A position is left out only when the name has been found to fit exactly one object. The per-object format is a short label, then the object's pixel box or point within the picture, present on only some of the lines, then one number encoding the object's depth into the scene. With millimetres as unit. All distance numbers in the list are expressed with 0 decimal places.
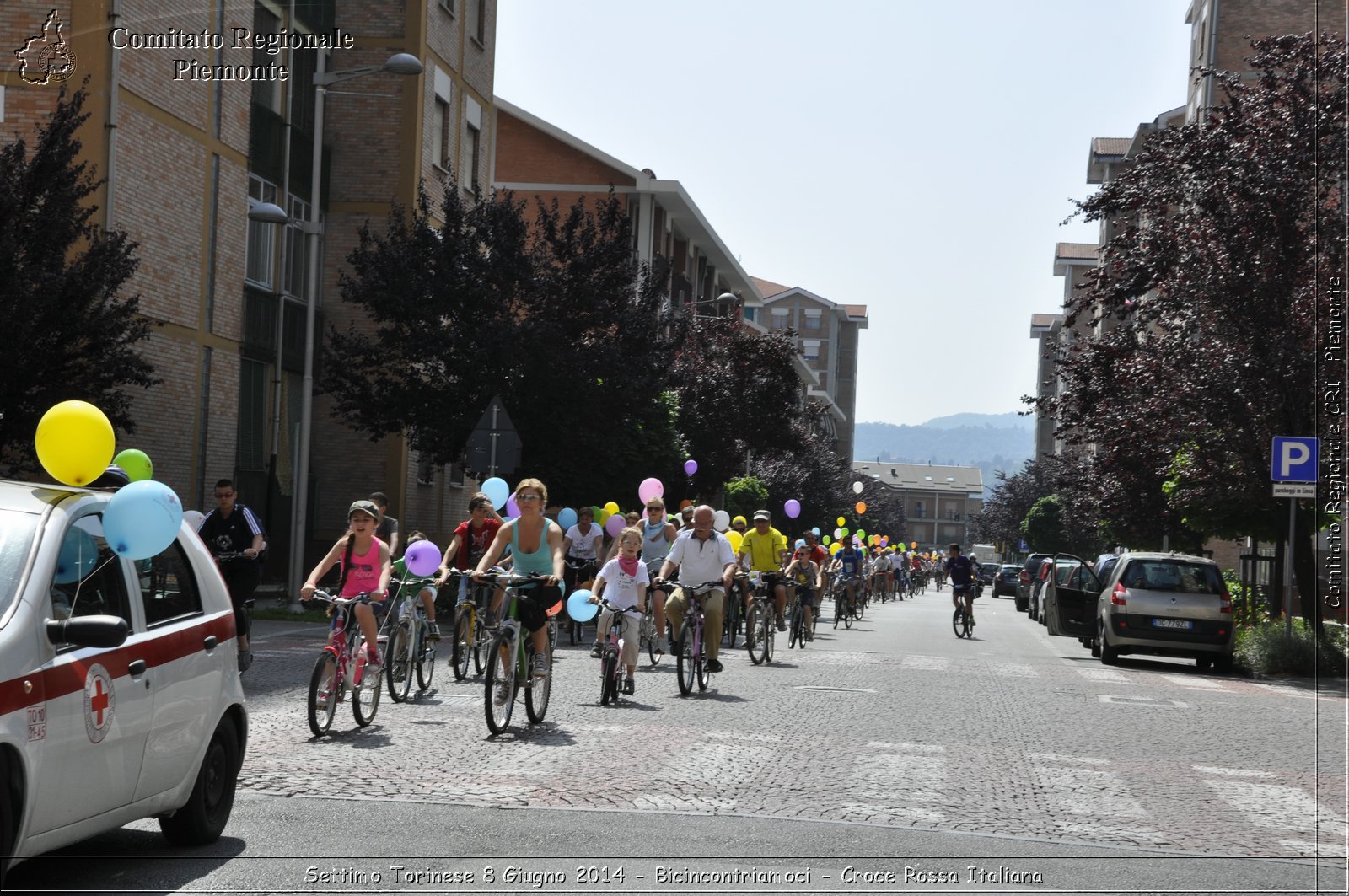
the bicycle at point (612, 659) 14062
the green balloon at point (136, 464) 10773
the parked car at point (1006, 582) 83750
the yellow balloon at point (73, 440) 7047
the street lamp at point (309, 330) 25453
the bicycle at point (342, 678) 11258
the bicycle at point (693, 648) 15578
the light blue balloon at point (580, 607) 13586
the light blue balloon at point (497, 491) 17406
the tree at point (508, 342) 28312
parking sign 20750
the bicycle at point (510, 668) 11617
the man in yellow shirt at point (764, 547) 21734
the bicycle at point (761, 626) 20625
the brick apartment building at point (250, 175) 23781
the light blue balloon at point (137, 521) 6590
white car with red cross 5738
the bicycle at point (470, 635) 15727
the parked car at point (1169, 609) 23594
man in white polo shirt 16328
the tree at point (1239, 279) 23750
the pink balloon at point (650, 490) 20938
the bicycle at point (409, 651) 14016
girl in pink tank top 11859
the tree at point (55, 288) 17719
